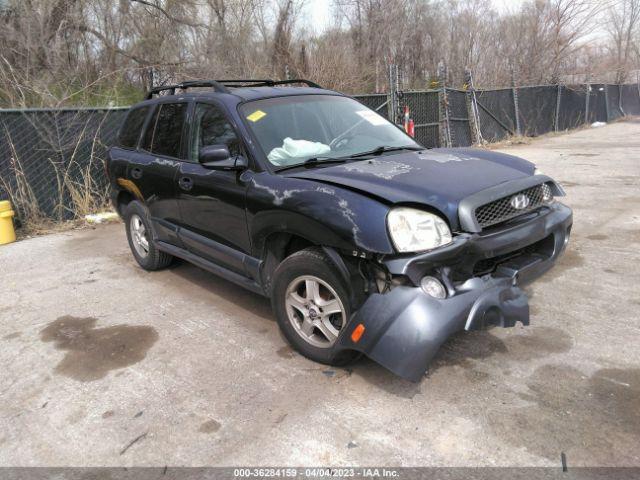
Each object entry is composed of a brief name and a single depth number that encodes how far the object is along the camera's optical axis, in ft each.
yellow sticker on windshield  12.43
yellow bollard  22.88
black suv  9.00
